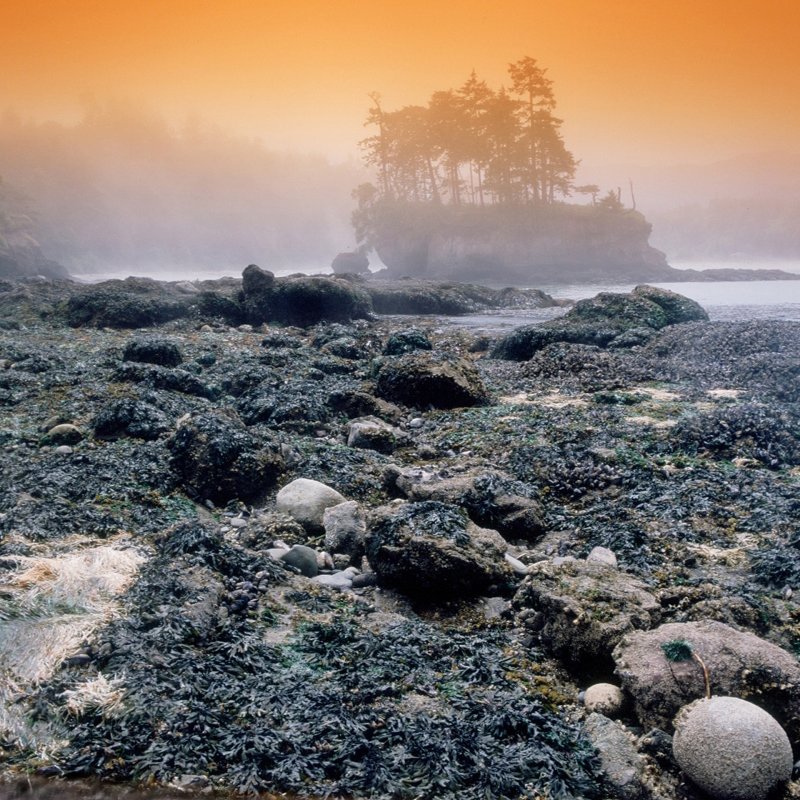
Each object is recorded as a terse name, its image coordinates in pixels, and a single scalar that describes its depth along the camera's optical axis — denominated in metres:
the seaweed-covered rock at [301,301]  22.16
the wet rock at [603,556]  4.75
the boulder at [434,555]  4.31
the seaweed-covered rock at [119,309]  19.69
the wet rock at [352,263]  70.25
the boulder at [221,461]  6.18
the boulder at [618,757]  2.71
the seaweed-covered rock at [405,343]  14.79
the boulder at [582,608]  3.58
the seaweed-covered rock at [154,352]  12.93
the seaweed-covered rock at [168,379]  10.61
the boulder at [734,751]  2.59
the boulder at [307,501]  5.50
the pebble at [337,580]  4.54
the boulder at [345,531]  5.04
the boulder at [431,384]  9.86
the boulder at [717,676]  2.99
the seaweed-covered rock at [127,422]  7.85
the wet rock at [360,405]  9.31
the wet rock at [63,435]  7.61
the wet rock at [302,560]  4.69
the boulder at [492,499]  5.58
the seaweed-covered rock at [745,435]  6.93
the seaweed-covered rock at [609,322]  15.14
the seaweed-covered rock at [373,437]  7.95
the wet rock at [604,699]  3.17
